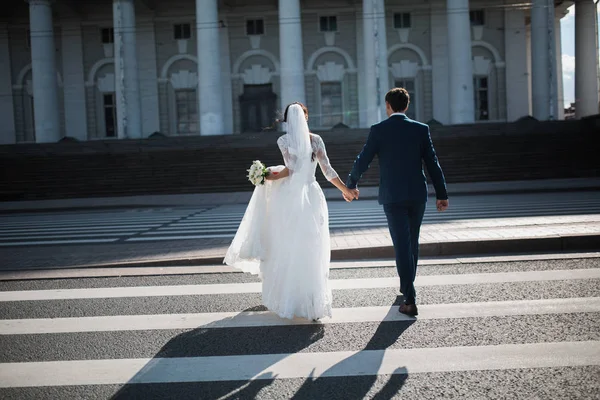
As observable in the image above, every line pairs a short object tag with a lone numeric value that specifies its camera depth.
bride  5.44
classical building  39.09
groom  5.65
